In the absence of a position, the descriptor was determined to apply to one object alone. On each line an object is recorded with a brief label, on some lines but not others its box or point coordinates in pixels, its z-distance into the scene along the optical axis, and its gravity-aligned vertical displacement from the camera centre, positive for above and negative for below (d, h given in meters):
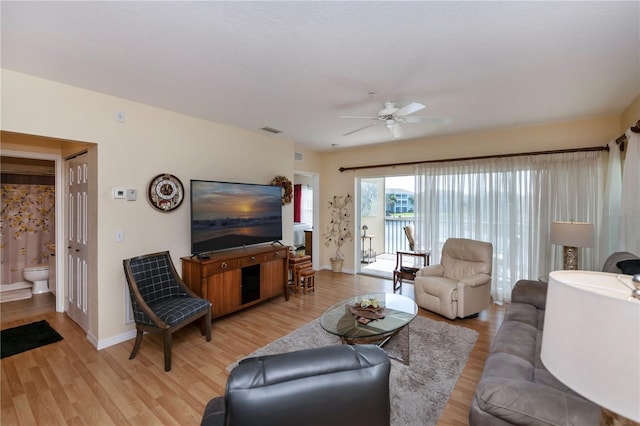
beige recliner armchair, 3.51 -0.93
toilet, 4.39 -1.06
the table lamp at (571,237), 3.18 -0.30
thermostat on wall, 2.98 +0.17
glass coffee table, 2.43 -1.04
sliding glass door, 7.04 -0.23
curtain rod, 3.68 +0.83
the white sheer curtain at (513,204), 3.74 +0.10
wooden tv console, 3.36 -0.87
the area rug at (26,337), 2.85 -1.39
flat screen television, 3.48 -0.07
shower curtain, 4.41 -0.23
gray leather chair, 0.85 -0.57
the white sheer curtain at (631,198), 2.70 +0.13
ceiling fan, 2.60 +0.93
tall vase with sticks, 6.09 -0.38
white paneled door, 3.18 -0.36
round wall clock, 3.28 +0.21
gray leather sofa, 1.25 -0.93
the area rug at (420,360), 2.05 -1.41
